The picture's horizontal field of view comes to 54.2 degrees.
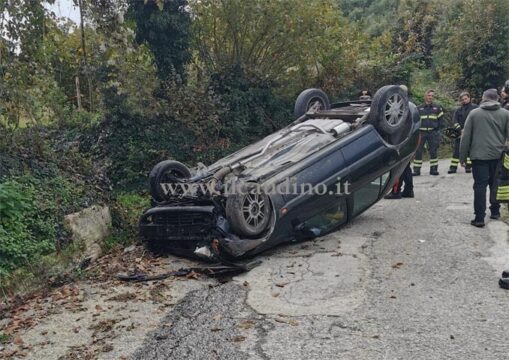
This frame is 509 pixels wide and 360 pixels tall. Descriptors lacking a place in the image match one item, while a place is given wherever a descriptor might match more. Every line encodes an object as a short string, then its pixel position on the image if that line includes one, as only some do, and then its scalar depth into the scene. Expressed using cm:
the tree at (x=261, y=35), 1055
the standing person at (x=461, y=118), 1055
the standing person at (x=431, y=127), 1088
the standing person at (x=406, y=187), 884
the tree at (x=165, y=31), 980
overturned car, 550
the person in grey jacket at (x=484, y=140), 671
